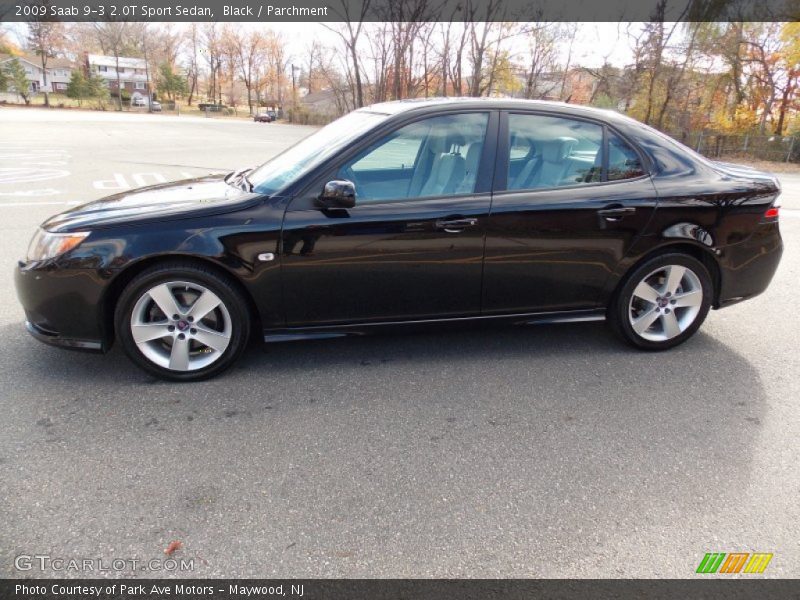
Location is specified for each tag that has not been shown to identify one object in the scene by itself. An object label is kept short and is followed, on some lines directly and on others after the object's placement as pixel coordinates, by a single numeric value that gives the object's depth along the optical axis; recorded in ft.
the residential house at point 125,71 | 303.29
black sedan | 10.44
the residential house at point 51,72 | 300.20
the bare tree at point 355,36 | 125.29
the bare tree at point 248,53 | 296.10
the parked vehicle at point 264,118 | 212.56
